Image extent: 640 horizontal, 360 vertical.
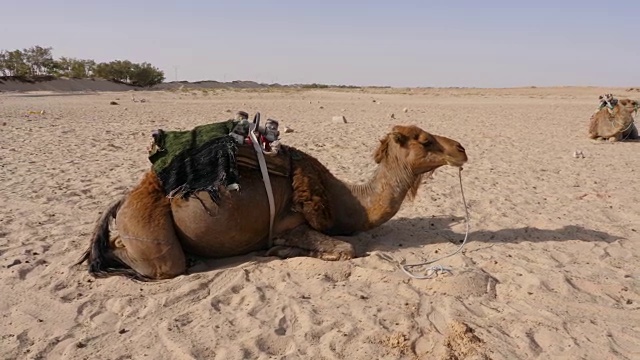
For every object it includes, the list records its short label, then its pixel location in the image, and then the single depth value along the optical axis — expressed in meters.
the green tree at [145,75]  78.44
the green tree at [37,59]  69.31
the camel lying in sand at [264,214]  5.28
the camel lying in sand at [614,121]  15.97
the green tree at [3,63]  66.38
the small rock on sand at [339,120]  20.57
